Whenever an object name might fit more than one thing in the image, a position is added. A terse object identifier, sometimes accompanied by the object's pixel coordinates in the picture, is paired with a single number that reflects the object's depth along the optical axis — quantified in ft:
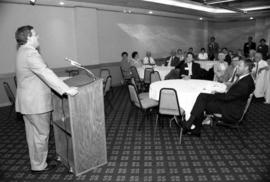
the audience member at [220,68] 22.78
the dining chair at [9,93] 16.37
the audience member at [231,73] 18.47
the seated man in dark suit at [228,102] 12.23
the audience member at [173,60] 29.30
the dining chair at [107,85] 18.92
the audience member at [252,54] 24.55
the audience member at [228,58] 29.13
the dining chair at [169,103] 13.12
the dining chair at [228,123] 12.28
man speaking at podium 9.16
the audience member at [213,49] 45.41
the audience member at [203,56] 36.55
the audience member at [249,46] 44.78
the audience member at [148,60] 30.83
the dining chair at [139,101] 14.57
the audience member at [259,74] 21.27
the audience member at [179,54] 31.81
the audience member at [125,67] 26.55
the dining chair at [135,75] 23.74
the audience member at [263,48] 39.93
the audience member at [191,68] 21.76
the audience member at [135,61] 27.20
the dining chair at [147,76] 22.65
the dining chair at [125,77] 26.75
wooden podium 9.60
